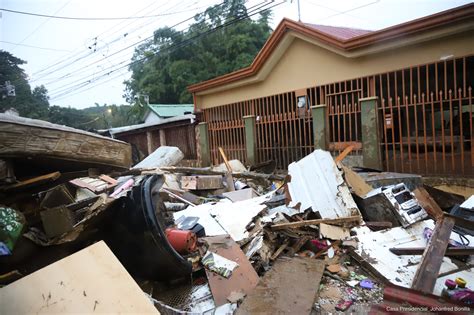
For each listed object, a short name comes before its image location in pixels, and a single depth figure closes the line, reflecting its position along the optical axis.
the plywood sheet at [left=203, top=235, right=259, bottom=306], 2.65
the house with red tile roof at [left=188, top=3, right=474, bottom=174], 5.29
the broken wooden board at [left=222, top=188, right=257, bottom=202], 5.36
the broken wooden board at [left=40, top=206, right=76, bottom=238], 2.24
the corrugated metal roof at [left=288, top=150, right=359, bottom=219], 3.94
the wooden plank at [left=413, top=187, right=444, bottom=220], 3.71
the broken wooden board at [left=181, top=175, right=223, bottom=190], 6.20
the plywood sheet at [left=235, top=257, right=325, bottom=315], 2.43
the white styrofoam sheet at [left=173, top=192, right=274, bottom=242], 3.60
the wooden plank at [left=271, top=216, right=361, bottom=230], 3.53
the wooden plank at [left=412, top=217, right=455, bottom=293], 2.40
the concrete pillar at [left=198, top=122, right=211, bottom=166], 9.66
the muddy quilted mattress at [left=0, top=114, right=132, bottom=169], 1.82
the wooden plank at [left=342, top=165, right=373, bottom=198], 4.36
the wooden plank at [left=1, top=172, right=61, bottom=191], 2.17
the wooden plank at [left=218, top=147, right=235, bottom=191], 6.31
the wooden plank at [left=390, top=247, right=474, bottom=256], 2.85
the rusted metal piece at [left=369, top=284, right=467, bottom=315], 1.98
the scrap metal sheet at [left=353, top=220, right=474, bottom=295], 2.82
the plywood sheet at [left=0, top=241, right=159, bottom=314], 1.68
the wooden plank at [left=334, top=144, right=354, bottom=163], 5.21
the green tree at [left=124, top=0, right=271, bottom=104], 19.12
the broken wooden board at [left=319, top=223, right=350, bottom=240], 3.52
